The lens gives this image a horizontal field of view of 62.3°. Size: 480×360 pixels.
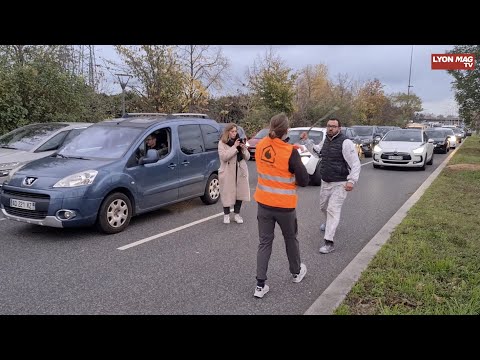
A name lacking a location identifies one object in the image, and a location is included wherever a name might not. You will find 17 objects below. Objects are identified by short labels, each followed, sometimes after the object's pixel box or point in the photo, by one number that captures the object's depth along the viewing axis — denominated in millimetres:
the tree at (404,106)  54691
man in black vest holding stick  5523
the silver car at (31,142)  8078
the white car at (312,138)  11219
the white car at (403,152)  14781
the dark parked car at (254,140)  16844
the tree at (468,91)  19859
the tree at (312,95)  30484
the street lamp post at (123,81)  16930
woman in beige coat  6785
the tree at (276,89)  25891
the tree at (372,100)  48656
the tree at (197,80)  22062
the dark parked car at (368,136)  21081
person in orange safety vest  3930
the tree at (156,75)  19172
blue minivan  5672
